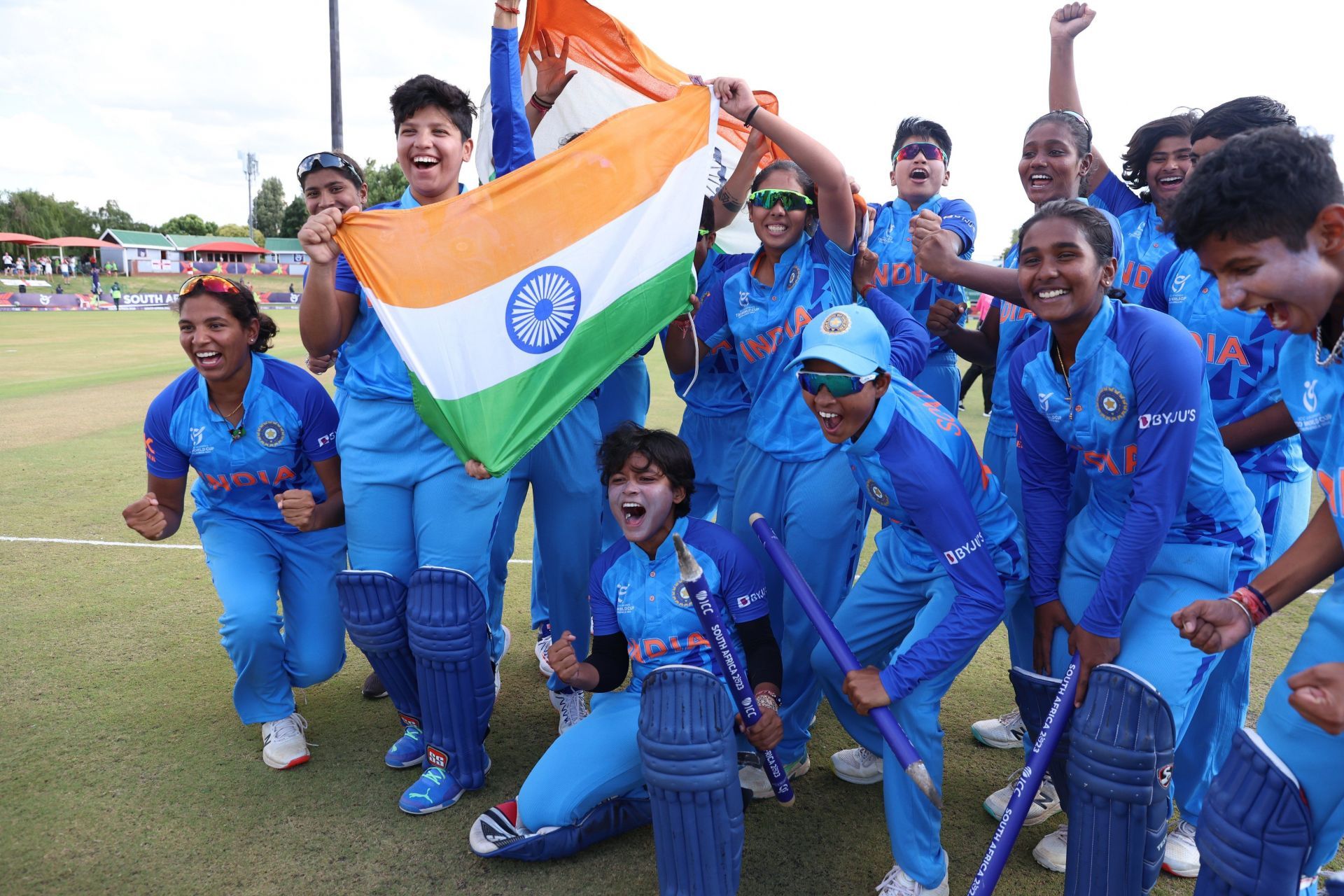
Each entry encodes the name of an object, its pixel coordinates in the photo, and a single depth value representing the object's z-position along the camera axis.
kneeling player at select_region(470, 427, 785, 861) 2.98
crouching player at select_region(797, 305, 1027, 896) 2.77
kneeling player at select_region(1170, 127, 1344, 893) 1.90
